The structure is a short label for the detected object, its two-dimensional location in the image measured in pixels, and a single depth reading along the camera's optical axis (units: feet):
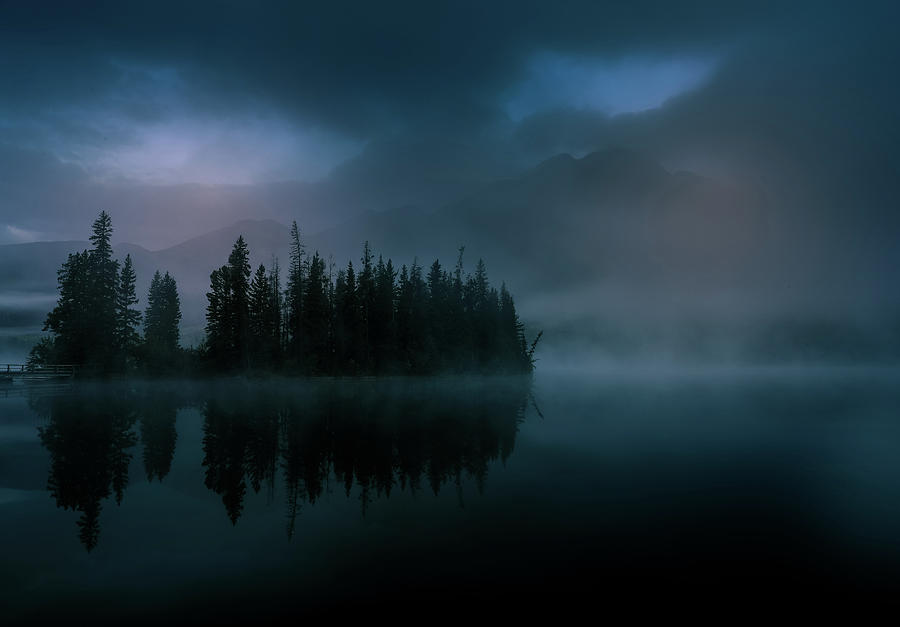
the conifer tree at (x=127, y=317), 261.85
